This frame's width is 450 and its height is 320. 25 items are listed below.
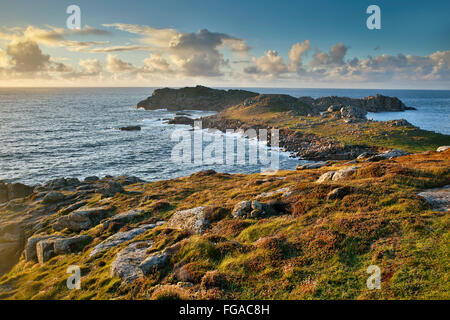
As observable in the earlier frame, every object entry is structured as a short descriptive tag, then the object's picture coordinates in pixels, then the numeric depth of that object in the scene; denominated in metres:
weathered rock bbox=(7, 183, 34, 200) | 48.38
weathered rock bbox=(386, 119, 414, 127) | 95.69
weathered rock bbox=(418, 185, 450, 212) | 16.51
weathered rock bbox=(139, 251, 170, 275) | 15.64
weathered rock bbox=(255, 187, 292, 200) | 24.30
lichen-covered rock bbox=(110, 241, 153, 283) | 15.82
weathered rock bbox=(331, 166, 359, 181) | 26.69
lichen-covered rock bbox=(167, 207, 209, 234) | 21.68
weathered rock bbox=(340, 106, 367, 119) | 125.06
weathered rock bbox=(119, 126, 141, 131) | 131.25
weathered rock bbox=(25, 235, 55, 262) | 25.47
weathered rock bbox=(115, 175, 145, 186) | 52.94
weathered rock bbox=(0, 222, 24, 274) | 26.59
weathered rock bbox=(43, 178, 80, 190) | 50.91
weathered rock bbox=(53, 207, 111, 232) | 29.58
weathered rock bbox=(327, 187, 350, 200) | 20.25
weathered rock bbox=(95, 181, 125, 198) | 40.97
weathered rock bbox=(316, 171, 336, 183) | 28.35
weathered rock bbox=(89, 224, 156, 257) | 21.93
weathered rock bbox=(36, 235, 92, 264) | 24.19
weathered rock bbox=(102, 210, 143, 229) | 27.36
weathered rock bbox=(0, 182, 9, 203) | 47.56
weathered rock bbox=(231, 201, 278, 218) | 21.00
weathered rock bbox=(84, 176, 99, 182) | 55.42
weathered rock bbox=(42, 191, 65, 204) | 42.50
